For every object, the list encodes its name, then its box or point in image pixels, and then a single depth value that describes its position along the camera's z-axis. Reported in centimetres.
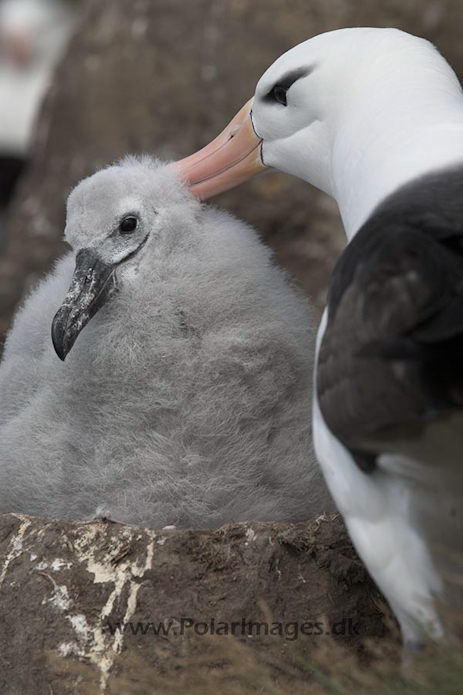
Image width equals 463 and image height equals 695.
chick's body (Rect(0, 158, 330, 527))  660
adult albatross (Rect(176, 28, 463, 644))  490
